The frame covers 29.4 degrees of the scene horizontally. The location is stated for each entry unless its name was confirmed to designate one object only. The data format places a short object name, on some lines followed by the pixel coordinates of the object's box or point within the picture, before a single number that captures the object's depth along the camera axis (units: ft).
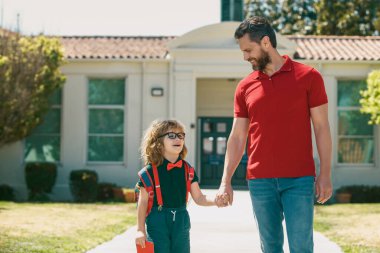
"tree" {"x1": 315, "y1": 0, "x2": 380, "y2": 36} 121.19
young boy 17.22
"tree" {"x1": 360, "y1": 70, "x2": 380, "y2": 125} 58.95
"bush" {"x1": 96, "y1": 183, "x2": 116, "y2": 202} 64.90
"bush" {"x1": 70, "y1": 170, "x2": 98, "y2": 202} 63.62
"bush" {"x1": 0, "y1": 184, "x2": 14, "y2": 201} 65.82
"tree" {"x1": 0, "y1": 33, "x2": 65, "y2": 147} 61.11
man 15.92
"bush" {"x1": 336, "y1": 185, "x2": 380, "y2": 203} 64.54
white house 68.13
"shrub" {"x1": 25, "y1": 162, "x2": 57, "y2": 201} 65.46
